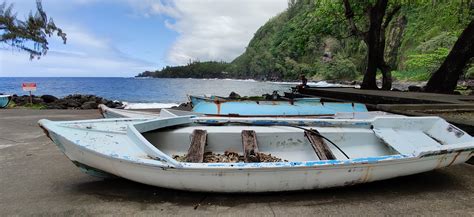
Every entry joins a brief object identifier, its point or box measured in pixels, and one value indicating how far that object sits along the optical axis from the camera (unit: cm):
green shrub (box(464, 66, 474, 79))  2923
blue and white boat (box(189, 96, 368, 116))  868
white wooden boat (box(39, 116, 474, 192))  327
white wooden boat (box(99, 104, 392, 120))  682
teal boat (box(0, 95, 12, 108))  1611
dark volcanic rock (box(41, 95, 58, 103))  2159
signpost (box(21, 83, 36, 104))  1556
